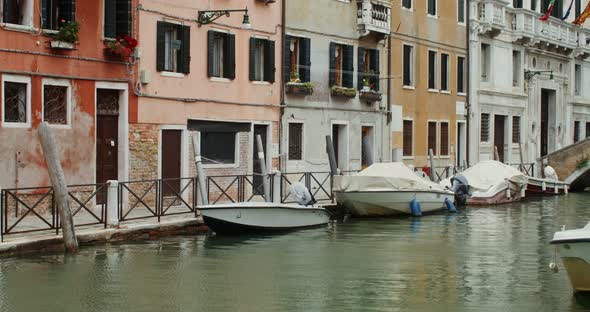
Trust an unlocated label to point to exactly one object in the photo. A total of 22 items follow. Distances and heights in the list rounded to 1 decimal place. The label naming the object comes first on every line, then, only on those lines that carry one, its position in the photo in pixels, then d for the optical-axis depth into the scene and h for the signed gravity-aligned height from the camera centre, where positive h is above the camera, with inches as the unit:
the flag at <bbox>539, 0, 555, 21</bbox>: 1702.5 +207.3
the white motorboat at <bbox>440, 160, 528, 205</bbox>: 1258.6 -35.8
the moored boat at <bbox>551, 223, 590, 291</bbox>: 534.9 -47.1
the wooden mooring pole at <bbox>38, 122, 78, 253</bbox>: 701.9 -22.6
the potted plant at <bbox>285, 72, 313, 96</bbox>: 1165.1 +65.6
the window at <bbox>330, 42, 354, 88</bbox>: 1266.0 +95.6
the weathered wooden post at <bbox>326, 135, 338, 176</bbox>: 1085.1 -3.0
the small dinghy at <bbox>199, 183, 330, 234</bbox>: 842.2 -48.5
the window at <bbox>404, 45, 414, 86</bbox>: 1430.9 +107.8
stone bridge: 1614.2 -12.7
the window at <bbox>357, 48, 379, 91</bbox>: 1321.4 +97.4
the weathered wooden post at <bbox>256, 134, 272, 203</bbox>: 954.1 -21.0
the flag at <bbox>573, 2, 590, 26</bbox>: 1800.4 +213.0
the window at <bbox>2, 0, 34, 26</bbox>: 831.1 +99.3
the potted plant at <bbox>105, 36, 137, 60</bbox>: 912.3 +82.6
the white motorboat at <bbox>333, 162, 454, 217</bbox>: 1066.7 -36.1
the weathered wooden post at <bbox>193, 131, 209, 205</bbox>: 870.4 -21.3
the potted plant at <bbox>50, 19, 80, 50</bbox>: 852.6 +85.0
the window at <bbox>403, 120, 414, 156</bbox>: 1430.9 +17.6
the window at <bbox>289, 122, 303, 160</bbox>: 1184.2 +11.0
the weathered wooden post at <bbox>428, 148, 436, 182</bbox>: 1326.3 -19.2
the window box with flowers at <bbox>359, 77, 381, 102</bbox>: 1307.8 +67.2
